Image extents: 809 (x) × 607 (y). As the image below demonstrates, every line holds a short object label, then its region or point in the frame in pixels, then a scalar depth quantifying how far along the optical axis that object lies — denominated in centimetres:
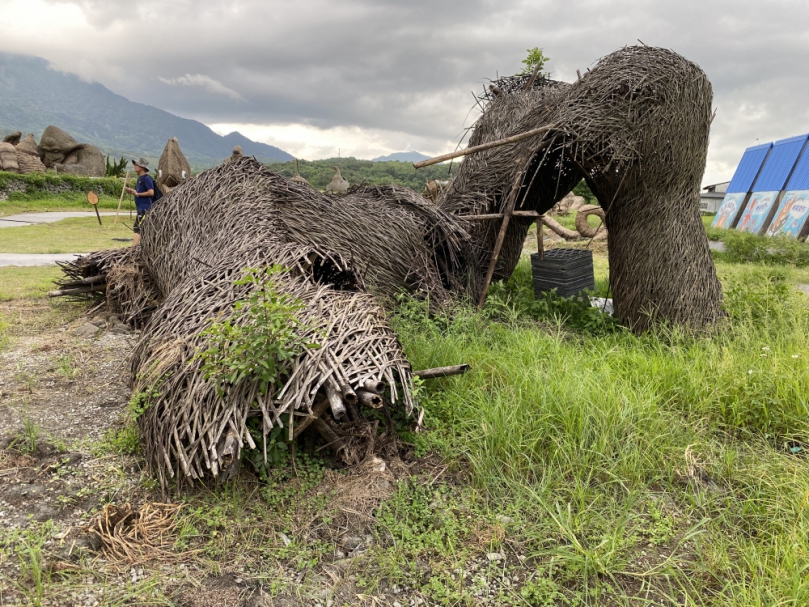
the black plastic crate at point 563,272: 764
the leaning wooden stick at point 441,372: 342
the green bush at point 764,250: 1328
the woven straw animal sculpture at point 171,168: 1833
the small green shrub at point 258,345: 262
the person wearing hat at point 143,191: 997
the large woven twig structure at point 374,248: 275
